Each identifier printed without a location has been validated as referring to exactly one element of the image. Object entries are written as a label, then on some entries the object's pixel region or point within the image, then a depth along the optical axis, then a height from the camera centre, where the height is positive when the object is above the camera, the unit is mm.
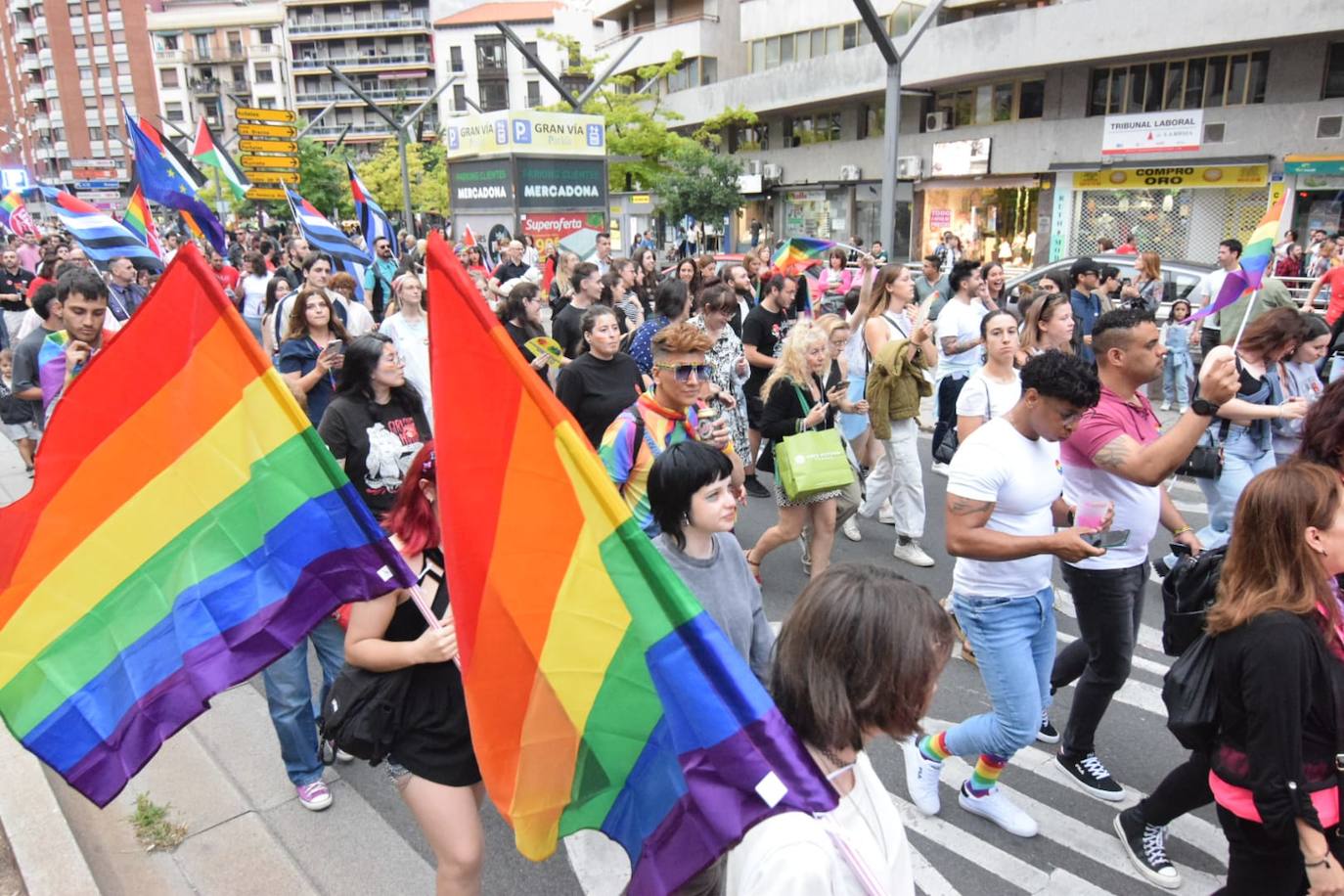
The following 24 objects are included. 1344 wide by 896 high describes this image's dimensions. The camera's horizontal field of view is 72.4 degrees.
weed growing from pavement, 3523 -2281
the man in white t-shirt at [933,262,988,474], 7250 -969
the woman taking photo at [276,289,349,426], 5348 -705
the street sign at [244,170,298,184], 21453 +1025
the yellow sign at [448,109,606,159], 19344 +1760
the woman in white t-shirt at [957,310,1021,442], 4641 -871
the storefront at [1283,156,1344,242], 21859 +220
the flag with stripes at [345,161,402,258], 12625 +76
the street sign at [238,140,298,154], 21512 +1758
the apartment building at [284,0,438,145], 79688 +15041
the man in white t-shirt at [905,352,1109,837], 3146 -1128
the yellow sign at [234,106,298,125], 20484 +2412
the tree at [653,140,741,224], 32125 +954
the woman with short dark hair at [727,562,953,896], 1679 -854
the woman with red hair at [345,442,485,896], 2490 -1296
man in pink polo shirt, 3445 -1087
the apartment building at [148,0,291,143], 83188 +14617
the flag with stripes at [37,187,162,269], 8375 -79
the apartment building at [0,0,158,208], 81875 +13214
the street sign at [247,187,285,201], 21516 +675
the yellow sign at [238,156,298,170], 21391 +1363
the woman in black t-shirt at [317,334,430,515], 3902 -858
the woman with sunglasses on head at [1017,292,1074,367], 5488 -683
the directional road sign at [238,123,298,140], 21328 +2092
